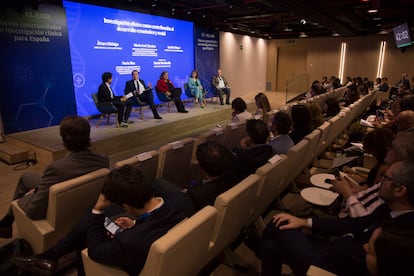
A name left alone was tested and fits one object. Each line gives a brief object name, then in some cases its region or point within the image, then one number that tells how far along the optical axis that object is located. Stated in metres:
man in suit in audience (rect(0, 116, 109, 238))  1.97
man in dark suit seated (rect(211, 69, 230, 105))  9.52
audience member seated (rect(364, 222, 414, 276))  0.95
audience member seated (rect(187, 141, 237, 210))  1.80
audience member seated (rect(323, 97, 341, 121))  5.64
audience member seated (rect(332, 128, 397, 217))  1.73
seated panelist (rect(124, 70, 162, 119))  6.85
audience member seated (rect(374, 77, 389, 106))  11.23
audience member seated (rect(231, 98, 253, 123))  4.41
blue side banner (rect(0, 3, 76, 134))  5.20
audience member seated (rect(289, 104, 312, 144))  3.47
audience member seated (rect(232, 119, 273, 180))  2.34
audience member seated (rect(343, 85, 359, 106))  7.39
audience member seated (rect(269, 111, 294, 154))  2.85
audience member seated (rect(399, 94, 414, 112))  3.57
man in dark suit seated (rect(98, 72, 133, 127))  6.00
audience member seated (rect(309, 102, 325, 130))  4.08
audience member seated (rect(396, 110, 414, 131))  2.94
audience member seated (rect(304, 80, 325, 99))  7.96
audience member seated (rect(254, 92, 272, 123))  4.96
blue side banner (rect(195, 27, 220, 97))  9.88
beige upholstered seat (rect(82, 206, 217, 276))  1.14
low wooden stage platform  4.70
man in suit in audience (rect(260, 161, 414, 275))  1.32
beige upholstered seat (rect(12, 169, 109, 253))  1.83
